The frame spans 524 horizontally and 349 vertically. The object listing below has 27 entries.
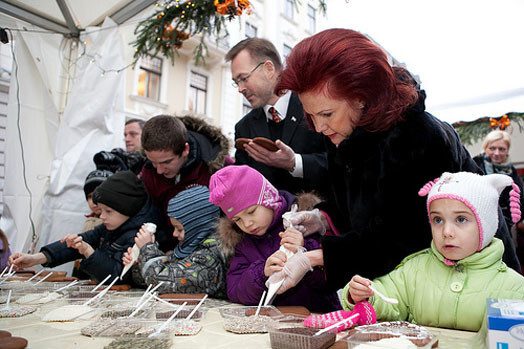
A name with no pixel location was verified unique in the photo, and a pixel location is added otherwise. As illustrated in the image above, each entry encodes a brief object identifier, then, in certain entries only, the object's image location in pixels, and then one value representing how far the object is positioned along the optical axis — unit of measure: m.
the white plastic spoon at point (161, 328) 1.13
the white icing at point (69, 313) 1.45
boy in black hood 2.53
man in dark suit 2.41
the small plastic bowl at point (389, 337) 0.92
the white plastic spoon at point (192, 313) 1.32
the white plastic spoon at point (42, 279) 2.16
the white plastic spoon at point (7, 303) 1.59
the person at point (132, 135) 4.20
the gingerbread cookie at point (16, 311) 1.52
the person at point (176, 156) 2.62
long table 1.12
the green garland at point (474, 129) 3.90
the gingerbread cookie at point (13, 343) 0.98
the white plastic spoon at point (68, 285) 1.96
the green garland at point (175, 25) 3.39
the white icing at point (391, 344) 0.89
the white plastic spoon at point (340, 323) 1.01
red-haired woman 1.42
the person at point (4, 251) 3.56
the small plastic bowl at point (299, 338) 0.96
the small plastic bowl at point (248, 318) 1.26
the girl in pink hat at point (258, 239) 1.71
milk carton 0.85
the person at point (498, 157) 3.76
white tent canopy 3.69
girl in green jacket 1.28
